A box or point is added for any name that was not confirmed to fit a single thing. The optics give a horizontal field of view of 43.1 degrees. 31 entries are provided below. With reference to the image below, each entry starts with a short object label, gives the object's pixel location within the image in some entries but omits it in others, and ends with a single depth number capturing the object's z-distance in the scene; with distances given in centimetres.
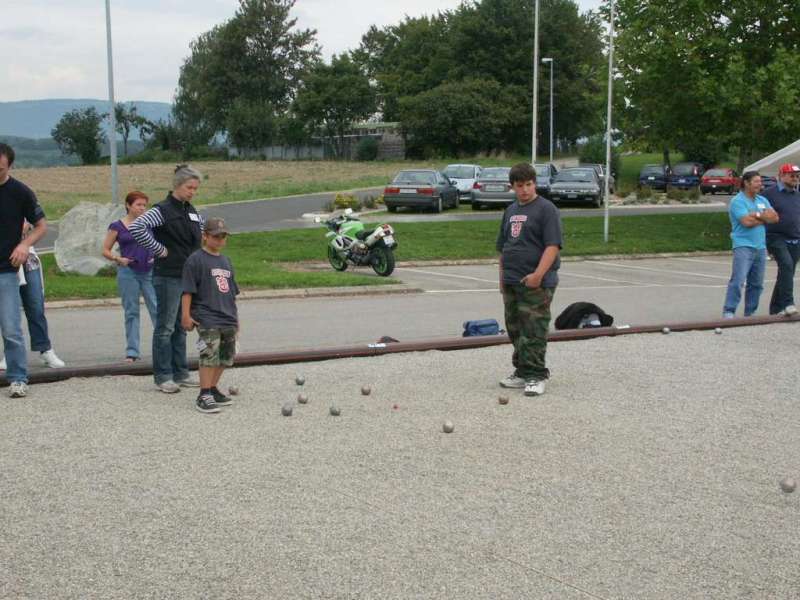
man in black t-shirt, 802
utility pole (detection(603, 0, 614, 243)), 2569
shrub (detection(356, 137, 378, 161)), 8288
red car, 5112
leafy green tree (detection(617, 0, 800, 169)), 2525
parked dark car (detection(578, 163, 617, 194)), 4228
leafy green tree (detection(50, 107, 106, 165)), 9375
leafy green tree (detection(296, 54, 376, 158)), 8225
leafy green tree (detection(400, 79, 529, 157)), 7394
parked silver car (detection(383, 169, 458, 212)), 3394
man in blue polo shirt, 1187
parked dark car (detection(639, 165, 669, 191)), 5300
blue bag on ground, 1127
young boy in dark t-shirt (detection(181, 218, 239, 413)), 770
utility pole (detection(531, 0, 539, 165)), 3909
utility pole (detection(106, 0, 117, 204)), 2453
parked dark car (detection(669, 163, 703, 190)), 5284
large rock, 1806
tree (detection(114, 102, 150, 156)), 10106
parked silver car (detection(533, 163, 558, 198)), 3828
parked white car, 3903
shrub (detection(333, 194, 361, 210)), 3538
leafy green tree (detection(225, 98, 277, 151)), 8781
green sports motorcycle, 1881
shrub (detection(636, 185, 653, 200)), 4375
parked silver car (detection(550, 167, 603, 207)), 3728
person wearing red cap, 1216
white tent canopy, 2106
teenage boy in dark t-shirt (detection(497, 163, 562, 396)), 808
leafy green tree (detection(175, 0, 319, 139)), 9888
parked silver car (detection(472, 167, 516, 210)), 3488
